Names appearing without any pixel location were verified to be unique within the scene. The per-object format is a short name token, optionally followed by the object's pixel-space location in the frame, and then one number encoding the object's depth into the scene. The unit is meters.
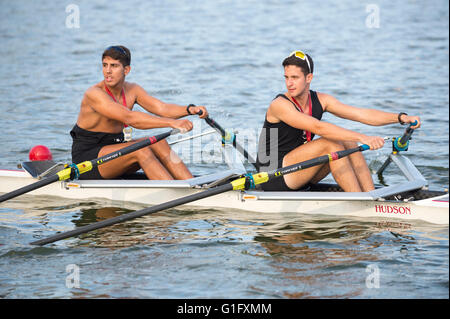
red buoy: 21.72
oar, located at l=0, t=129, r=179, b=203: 18.41
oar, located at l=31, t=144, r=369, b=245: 16.55
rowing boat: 17.33
